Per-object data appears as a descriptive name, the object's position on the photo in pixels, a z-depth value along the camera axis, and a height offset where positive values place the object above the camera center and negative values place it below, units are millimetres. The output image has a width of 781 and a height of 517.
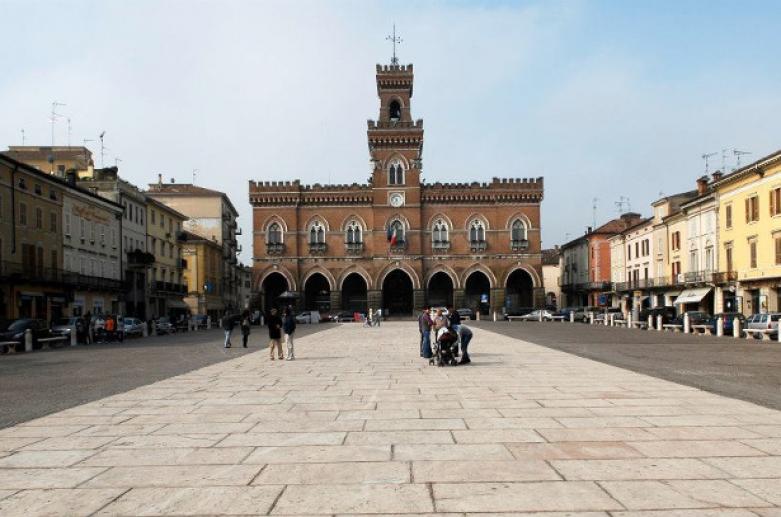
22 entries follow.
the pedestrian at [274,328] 21562 -1113
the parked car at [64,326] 36469 -1610
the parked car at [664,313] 47475 -2063
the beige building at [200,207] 82812 +9366
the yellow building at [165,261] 63188 +2743
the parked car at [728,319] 37578 -2012
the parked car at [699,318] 40656 -2037
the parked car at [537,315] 65312 -2724
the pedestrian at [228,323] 27588 -1219
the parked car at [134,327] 43659 -2024
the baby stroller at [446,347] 18531 -1542
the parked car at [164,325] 48781 -2226
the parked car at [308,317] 65425 -2465
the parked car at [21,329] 31420 -1542
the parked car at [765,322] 32750 -1921
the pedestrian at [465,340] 19094 -1389
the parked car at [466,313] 68375 -2573
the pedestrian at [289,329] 21766 -1160
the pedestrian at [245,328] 28862 -1471
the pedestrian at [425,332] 19859 -1223
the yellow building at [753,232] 42188 +2856
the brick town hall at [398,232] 73500 +5378
